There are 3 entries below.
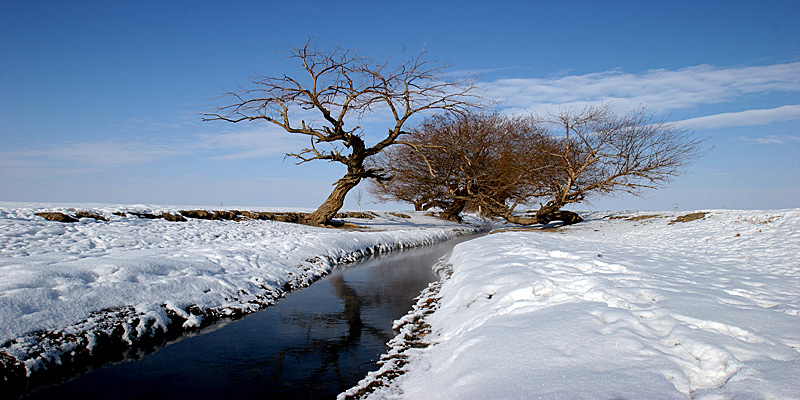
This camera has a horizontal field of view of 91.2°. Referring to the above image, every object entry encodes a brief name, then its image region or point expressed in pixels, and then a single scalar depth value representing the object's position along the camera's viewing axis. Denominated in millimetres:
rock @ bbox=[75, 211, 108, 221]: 10609
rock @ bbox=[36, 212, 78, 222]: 9867
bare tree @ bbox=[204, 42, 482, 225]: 14492
